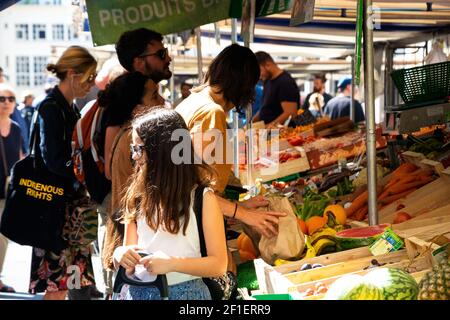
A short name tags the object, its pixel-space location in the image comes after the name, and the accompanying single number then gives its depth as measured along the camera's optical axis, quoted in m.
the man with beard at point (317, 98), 15.12
